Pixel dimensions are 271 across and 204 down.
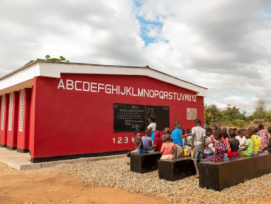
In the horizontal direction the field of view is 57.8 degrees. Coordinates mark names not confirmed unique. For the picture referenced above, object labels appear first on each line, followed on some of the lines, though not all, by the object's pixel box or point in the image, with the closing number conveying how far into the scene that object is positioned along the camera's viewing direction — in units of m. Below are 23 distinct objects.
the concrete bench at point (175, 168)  6.50
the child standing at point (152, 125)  9.76
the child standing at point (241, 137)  8.18
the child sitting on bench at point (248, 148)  7.38
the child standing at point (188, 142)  8.26
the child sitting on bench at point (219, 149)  5.98
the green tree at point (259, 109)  54.07
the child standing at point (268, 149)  8.35
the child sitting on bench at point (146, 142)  8.27
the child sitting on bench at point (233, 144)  7.14
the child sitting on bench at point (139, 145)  7.91
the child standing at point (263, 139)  8.48
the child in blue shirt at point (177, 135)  7.87
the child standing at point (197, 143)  6.62
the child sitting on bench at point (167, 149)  6.91
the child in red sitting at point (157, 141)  8.90
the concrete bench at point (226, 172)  5.62
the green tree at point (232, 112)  49.81
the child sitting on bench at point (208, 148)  7.38
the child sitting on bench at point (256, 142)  7.86
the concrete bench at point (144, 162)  7.55
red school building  8.90
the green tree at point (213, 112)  38.35
